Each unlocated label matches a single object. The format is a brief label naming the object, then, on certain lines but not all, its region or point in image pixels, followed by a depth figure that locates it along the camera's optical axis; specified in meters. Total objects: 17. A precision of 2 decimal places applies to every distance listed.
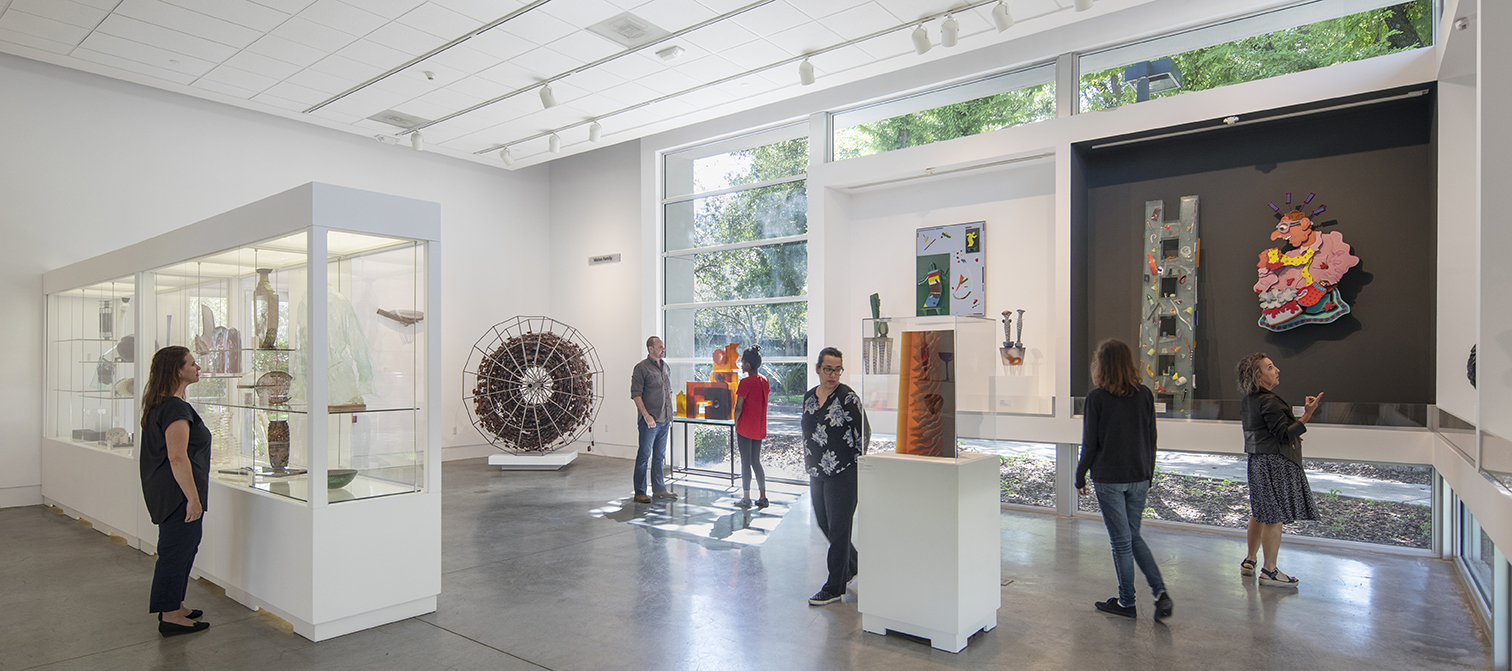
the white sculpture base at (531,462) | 10.52
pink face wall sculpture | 5.98
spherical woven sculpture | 10.68
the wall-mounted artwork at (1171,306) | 6.56
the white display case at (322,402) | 4.20
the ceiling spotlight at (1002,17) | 6.16
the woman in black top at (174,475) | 4.11
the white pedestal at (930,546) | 3.89
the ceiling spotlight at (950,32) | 6.33
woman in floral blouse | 4.56
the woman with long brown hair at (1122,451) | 4.25
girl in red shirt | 7.37
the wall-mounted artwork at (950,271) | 7.85
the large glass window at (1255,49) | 5.89
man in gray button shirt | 7.97
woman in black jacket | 4.85
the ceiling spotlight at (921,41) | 6.63
